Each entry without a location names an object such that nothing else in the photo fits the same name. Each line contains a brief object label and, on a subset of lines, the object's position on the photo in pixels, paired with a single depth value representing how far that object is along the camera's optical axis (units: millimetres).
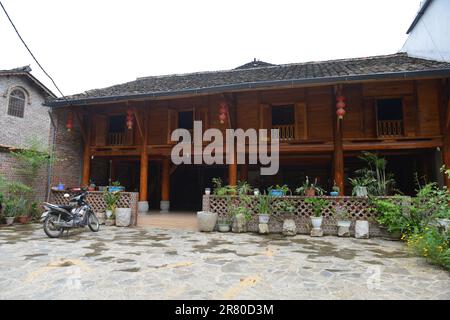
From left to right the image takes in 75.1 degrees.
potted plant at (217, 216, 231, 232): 8227
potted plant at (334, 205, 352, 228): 7457
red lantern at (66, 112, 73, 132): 10640
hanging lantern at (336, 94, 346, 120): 8484
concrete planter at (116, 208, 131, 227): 8883
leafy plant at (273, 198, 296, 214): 7930
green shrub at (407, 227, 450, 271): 4361
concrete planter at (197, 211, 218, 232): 8195
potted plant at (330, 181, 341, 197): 8125
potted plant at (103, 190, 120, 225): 9156
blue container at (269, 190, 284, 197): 8320
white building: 9594
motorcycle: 6984
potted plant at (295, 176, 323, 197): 8240
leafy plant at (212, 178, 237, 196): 8570
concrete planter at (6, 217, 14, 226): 8922
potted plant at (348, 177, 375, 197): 8086
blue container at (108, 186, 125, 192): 9645
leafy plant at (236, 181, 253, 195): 8508
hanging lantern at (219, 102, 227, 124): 9227
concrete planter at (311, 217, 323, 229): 7539
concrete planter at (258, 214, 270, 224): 7941
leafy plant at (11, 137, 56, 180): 9391
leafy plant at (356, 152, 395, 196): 8125
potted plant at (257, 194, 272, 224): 7949
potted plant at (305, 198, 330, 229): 7547
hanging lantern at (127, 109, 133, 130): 10241
